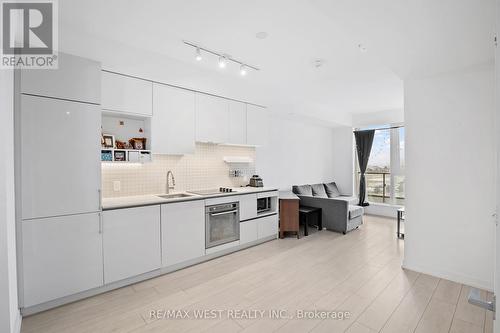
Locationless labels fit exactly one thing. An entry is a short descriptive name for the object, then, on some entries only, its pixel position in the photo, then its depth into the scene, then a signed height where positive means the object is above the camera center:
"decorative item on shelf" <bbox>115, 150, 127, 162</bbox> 2.96 +0.13
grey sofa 4.64 -0.91
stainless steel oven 3.39 -0.86
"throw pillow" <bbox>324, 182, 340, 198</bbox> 6.31 -0.67
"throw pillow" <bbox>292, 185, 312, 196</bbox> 5.44 -0.56
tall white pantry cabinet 2.14 -0.12
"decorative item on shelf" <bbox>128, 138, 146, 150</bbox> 3.22 +0.31
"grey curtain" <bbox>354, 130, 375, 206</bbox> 6.43 +0.26
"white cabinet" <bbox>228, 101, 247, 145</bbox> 4.08 +0.74
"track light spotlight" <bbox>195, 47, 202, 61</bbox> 2.79 +1.31
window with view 6.02 -0.09
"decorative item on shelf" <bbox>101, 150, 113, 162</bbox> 2.84 +0.14
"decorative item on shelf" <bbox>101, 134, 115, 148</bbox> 2.96 +0.32
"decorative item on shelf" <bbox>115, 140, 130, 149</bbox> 3.09 +0.29
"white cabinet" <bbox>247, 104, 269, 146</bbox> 4.38 +0.75
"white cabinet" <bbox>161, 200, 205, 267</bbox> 2.97 -0.84
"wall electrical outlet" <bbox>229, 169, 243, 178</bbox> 4.41 -0.14
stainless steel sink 3.30 -0.41
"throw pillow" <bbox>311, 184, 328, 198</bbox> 5.83 -0.61
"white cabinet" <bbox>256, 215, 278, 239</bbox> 4.08 -1.06
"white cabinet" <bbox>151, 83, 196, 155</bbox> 3.22 +0.63
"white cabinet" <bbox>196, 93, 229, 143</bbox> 3.66 +0.74
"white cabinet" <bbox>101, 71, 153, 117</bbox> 2.76 +0.87
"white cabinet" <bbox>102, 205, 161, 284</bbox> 2.56 -0.84
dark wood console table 4.42 -0.92
